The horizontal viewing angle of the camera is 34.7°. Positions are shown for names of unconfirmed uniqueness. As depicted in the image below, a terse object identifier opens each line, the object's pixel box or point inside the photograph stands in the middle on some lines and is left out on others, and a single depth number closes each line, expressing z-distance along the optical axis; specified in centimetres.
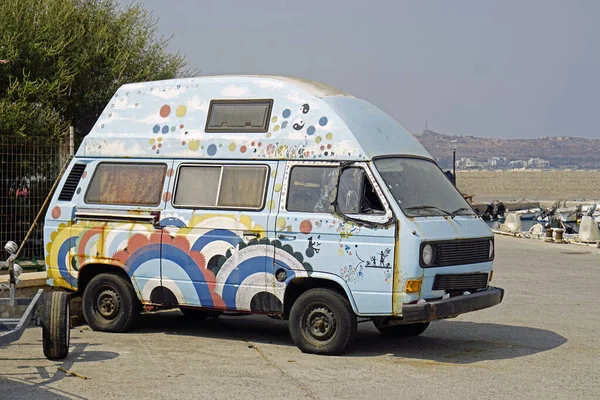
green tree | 1808
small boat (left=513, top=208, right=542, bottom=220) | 6878
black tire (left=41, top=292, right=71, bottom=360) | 977
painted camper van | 1006
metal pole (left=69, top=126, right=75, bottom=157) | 1463
